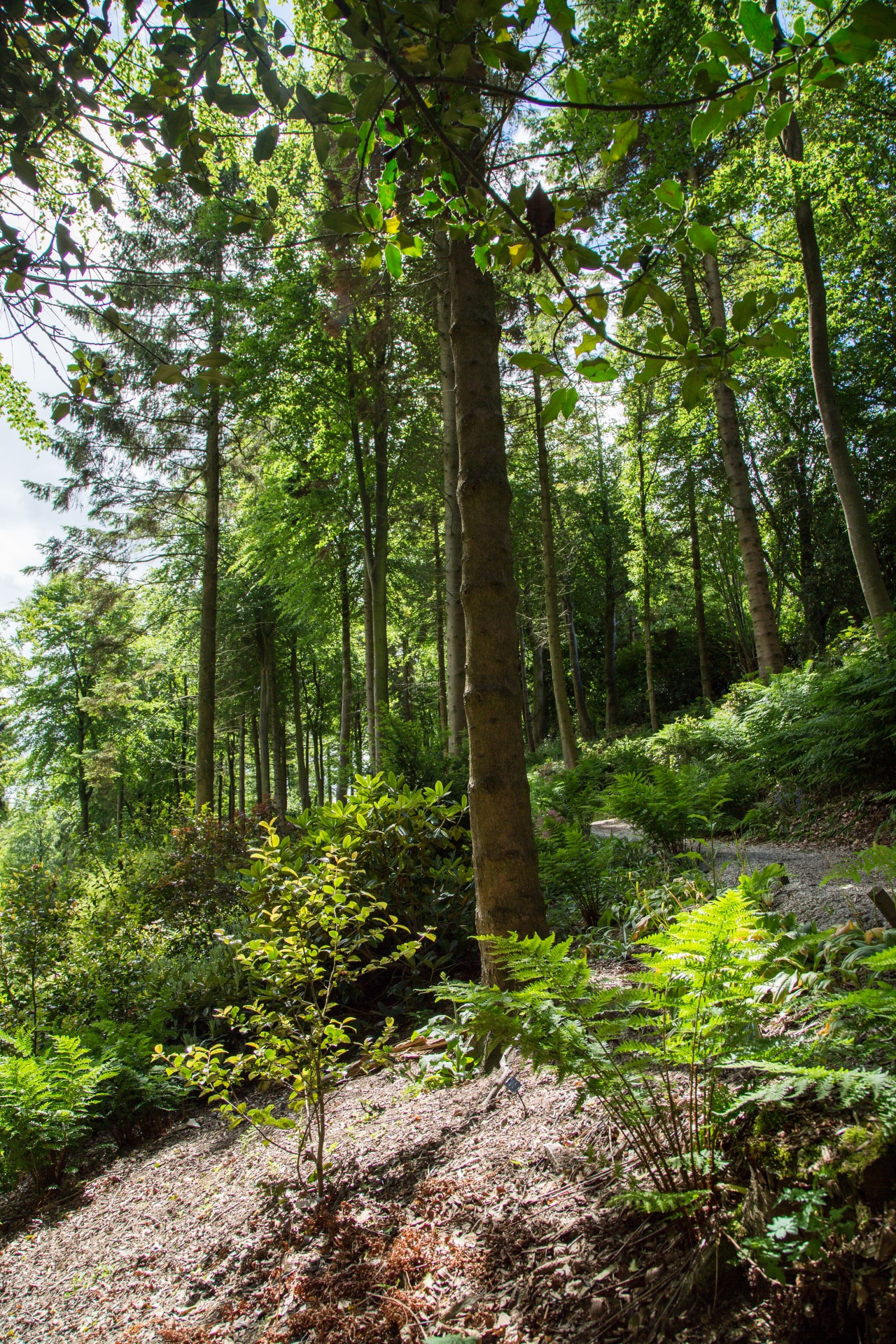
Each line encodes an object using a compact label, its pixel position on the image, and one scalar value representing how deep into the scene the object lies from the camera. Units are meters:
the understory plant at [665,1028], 1.49
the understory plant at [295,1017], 2.47
